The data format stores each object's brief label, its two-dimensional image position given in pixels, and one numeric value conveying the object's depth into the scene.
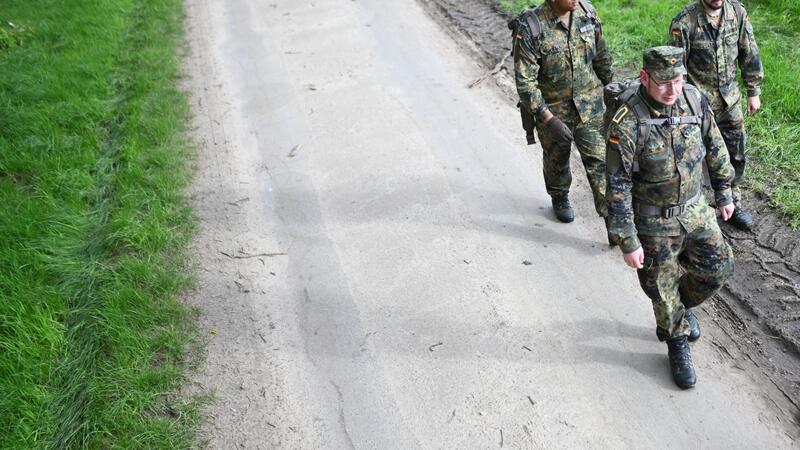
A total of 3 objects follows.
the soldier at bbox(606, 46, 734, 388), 3.89
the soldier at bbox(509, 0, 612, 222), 5.11
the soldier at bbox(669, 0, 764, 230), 5.02
